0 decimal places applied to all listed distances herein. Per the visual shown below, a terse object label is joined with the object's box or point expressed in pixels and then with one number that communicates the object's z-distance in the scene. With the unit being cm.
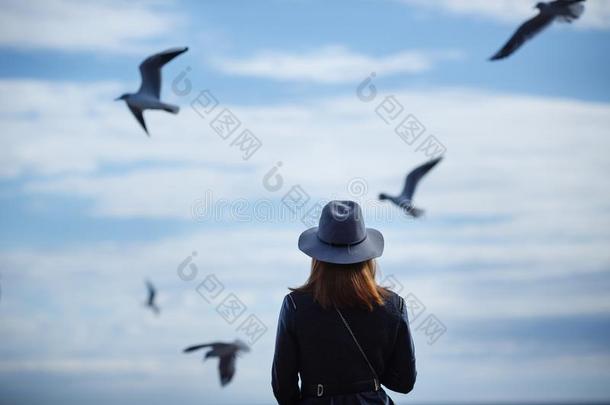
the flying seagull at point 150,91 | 1022
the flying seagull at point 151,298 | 1479
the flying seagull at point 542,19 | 982
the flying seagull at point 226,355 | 989
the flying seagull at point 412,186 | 1305
